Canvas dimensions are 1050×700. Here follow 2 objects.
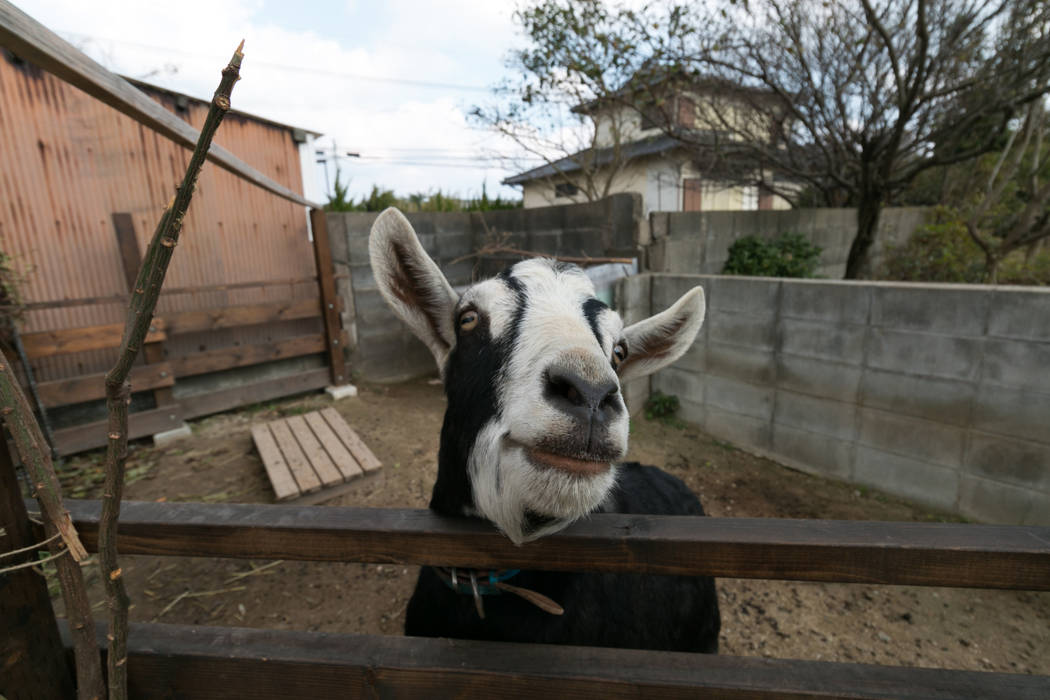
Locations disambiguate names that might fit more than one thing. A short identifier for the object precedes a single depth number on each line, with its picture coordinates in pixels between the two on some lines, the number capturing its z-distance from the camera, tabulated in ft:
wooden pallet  13.52
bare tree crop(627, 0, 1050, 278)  19.54
